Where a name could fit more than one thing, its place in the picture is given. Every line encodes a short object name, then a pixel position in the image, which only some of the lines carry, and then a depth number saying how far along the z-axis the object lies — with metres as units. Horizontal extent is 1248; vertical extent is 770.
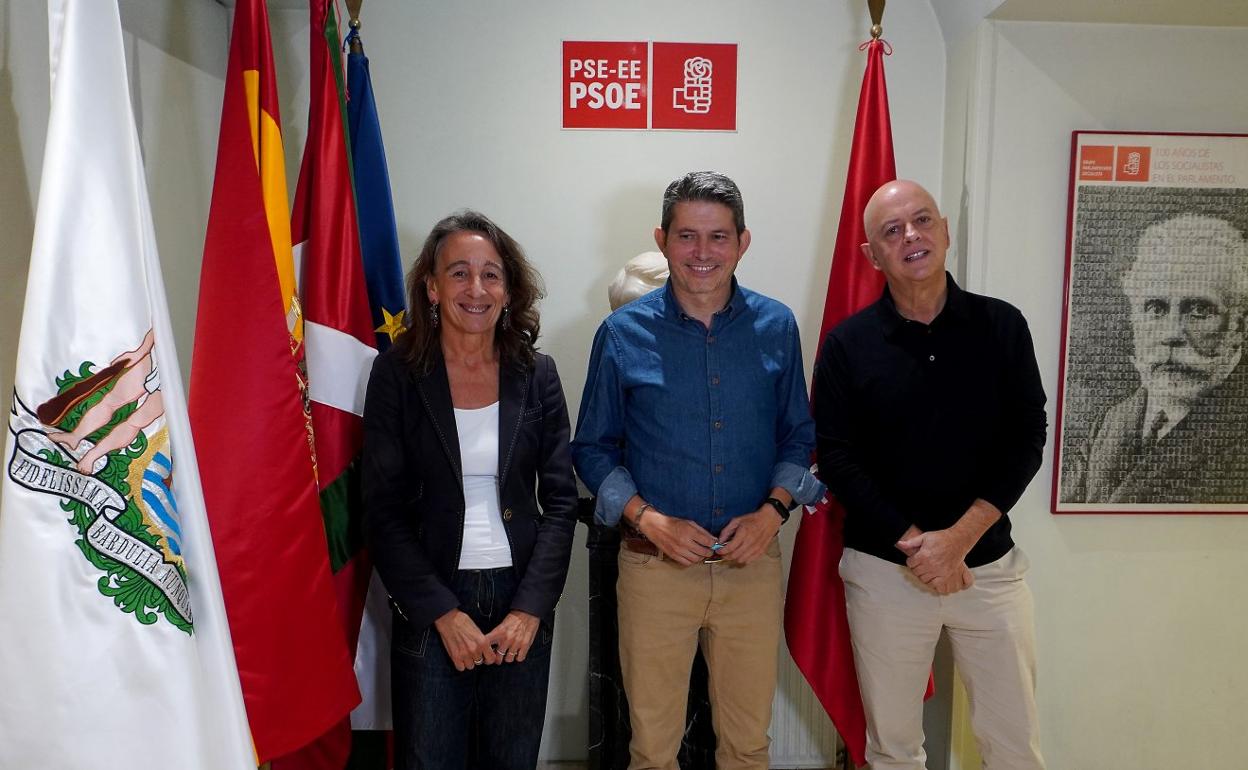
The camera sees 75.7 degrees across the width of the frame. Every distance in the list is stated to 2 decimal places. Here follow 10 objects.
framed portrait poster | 2.33
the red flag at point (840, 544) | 2.25
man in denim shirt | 1.81
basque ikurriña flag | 1.94
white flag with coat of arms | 1.16
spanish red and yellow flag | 1.64
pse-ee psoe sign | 2.55
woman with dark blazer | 1.67
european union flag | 2.19
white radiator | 2.69
